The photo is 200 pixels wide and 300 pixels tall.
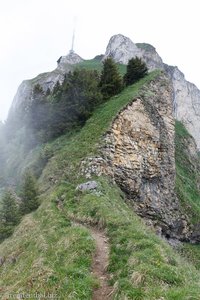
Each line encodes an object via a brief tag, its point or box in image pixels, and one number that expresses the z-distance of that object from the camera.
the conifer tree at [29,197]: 17.94
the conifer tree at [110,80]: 28.82
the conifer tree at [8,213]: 16.68
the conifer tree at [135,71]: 29.32
